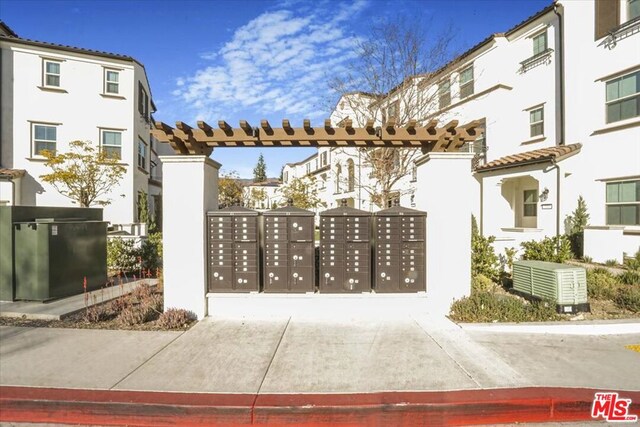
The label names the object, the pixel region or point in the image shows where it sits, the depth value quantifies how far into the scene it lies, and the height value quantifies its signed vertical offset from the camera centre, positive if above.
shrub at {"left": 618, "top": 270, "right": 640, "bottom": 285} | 7.20 -1.45
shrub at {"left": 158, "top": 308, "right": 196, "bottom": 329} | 5.15 -1.69
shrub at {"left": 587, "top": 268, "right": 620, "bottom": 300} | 6.52 -1.49
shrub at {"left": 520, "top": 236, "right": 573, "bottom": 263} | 7.27 -0.84
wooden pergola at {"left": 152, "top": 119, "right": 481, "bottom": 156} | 5.61 +1.39
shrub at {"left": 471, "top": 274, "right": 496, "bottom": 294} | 6.57 -1.45
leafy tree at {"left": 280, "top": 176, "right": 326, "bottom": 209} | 27.05 +1.78
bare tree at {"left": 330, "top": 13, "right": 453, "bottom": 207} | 12.86 +4.36
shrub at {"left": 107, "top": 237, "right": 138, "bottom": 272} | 8.84 -1.13
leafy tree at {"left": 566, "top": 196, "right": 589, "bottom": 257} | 11.03 -0.41
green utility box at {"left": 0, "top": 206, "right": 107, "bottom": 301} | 6.15 -0.77
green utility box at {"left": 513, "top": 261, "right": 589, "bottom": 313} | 5.52 -1.26
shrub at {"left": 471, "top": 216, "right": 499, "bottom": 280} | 7.23 -1.02
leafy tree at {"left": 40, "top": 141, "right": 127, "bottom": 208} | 12.60 +1.70
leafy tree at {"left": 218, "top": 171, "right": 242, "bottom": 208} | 37.08 +2.66
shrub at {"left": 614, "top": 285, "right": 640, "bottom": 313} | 5.84 -1.59
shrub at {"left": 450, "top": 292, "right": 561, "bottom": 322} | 5.35 -1.63
